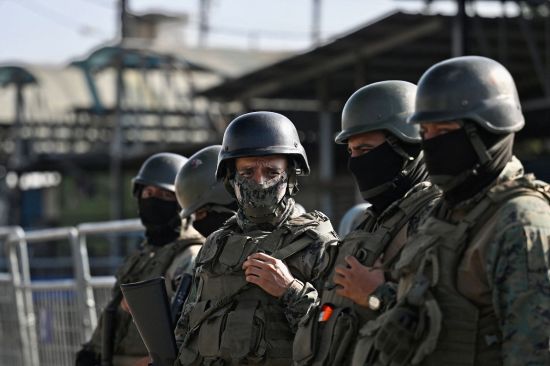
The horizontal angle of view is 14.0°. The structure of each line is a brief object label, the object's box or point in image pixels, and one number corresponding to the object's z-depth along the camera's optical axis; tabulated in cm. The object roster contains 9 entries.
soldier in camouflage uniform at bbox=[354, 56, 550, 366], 615
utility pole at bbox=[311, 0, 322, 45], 8877
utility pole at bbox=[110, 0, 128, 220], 5365
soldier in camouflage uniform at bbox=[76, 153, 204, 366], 1222
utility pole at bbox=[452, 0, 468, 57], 2073
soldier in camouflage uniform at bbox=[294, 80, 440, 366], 734
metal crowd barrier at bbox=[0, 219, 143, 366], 1727
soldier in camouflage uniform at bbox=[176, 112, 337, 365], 886
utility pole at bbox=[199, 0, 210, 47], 10073
